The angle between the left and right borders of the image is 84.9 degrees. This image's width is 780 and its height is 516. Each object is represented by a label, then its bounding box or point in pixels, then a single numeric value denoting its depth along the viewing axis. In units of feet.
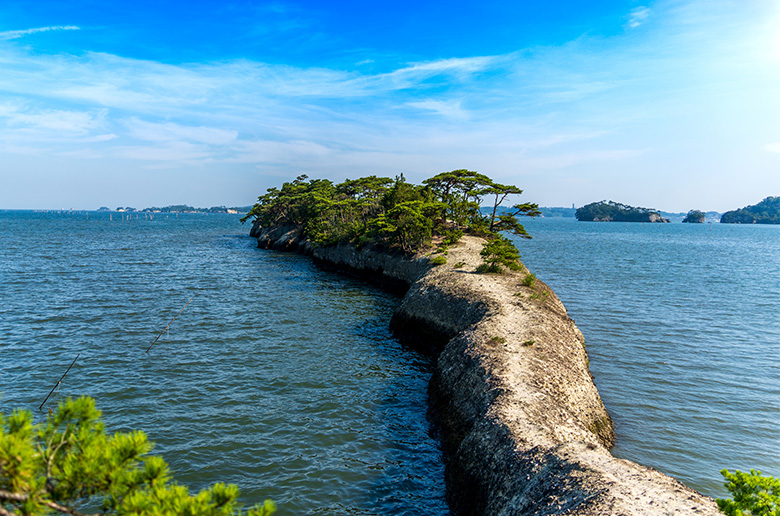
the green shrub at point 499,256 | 94.58
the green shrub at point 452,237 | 125.73
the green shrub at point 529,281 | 85.15
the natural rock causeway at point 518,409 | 29.40
